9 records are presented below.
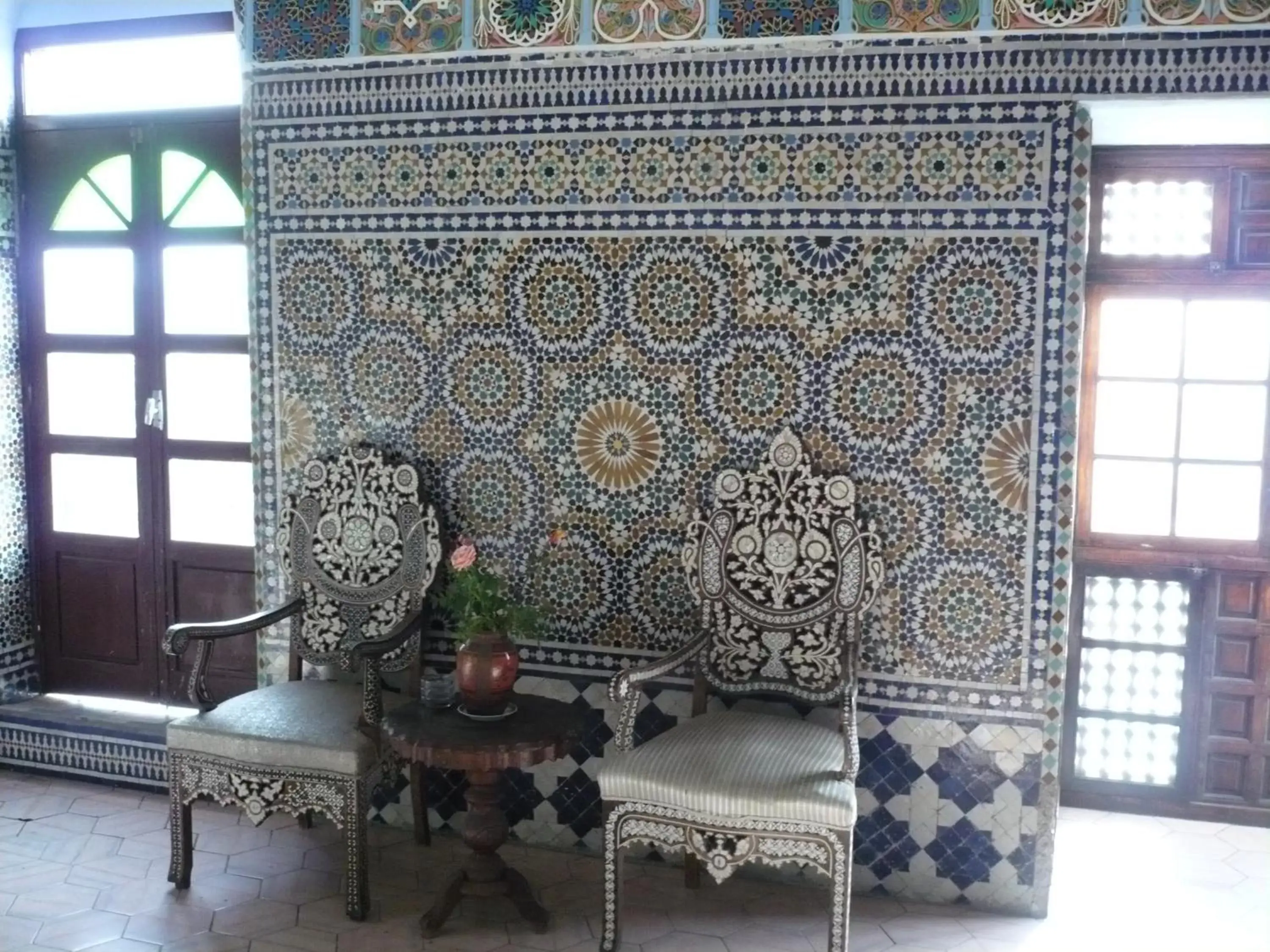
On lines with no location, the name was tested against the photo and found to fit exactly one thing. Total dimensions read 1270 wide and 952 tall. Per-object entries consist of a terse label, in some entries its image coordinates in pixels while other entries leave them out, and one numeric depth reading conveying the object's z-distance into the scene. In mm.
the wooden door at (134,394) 4781
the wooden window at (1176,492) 4215
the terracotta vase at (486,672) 3570
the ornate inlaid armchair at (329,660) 3709
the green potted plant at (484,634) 3576
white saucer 3607
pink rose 3658
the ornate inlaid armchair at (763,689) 3318
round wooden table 3428
